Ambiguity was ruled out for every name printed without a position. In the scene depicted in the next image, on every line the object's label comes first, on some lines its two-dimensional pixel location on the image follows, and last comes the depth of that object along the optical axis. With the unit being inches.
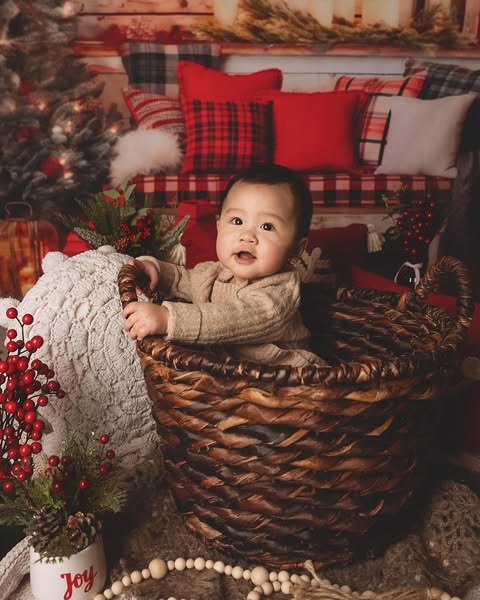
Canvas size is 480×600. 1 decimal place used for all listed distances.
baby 35.7
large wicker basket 28.6
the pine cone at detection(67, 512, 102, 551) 32.2
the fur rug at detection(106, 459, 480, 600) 33.9
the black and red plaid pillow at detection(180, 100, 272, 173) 107.4
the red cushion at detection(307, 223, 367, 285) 55.9
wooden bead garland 31.9
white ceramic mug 32.1
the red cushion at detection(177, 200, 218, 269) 51.6
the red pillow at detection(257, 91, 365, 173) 109.0
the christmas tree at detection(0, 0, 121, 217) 113.9
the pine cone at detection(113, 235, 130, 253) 52.7
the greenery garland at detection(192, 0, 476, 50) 122.5
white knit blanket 40.6
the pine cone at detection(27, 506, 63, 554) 31.9
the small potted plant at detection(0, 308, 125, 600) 31.6
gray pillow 107.9
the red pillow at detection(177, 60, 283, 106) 111.3
